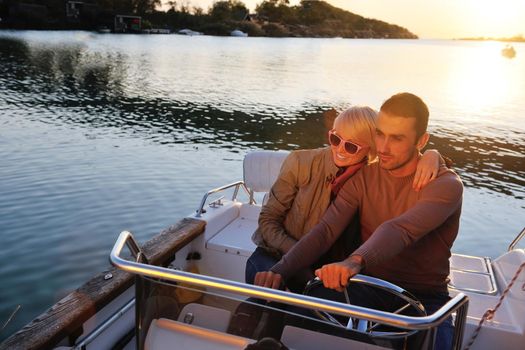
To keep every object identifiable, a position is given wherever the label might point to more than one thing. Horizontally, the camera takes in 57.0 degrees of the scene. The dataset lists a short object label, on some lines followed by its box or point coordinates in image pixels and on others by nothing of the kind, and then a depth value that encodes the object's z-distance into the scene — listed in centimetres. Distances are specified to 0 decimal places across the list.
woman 266
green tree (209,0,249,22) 11838
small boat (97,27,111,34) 8658
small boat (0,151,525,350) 166
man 221
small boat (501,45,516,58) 8206
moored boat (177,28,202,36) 10019
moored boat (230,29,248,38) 10875
